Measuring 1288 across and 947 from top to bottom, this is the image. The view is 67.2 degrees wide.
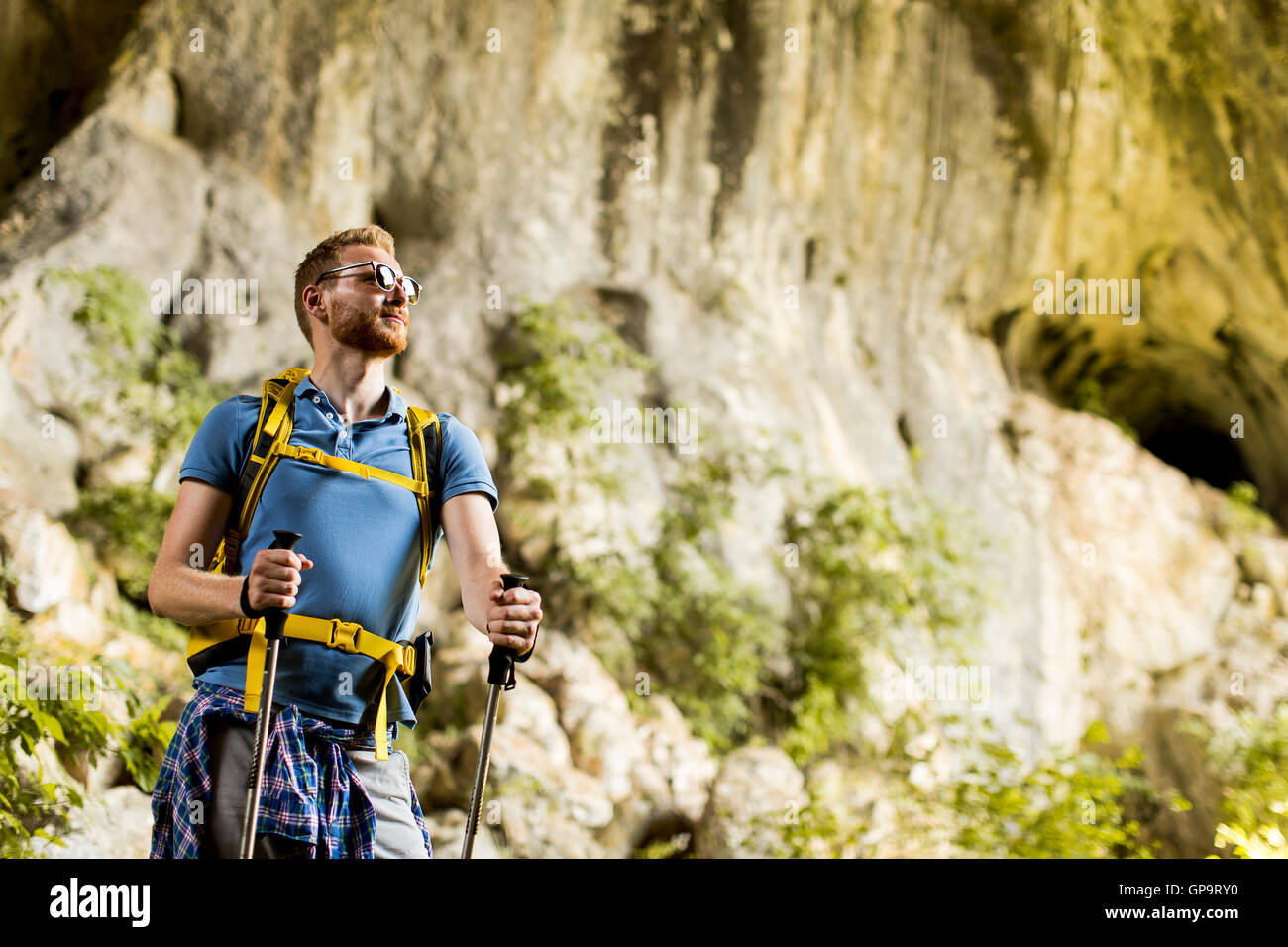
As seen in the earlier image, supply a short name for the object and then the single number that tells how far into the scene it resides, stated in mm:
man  1626
